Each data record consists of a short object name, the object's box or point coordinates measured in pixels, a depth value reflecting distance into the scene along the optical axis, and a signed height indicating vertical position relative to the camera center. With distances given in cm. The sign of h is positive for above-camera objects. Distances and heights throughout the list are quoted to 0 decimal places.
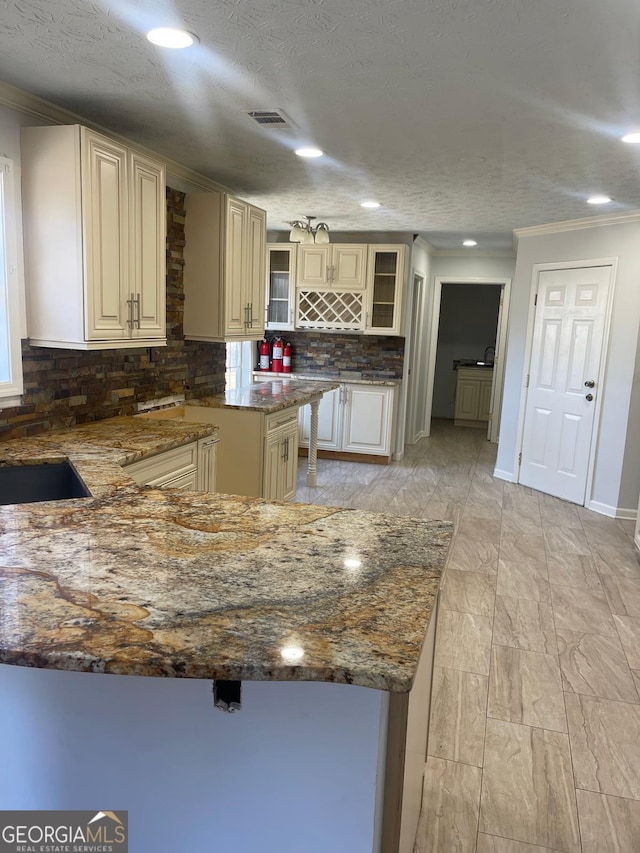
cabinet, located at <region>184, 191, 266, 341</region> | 407 +38
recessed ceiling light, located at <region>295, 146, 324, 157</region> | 338 +94
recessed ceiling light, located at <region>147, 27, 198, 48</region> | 204 +92
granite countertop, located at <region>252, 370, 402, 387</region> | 660 -53
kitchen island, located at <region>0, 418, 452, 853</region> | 113 -73
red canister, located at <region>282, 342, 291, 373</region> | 700 -37
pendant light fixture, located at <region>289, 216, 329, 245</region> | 471 +69
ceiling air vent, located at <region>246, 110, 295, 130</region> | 280 +93
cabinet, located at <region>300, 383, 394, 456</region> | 661 -96
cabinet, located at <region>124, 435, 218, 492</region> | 288 -73
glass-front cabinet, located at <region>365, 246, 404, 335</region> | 639 +41
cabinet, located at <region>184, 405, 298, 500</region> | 418 -82
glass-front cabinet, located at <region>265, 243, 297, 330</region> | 668 +42
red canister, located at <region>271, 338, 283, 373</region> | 696 -34
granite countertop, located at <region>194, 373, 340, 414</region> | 422 -52
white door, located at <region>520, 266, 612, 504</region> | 516 -34
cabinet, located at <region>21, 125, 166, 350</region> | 274 +37
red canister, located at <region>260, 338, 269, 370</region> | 707 -34
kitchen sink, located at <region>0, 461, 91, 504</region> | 251 -68
